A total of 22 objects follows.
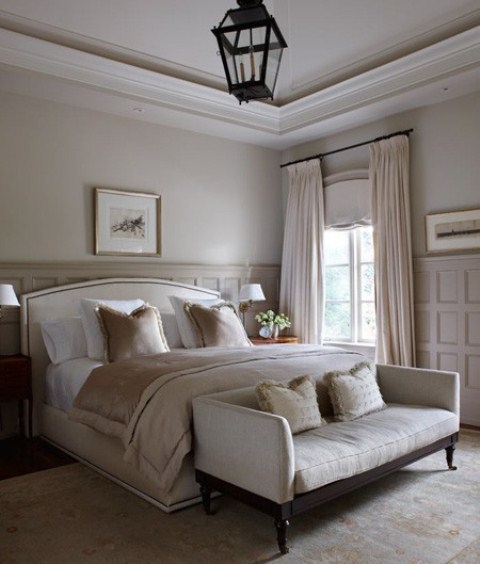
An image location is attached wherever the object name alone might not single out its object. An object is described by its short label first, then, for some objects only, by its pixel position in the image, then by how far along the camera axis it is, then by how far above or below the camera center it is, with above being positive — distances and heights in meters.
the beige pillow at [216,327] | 4.71 -0.42
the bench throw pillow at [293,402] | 2.96 -0.69
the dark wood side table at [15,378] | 4.22 -0.75
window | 5.88 -0.10
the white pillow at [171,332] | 4.93 -0.48
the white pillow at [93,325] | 4.34 -0.36
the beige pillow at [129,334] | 4.12 -0.42
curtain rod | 5.31 +1.41
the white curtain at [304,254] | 6.15 +0.28
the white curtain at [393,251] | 5.20 +0.25
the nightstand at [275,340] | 5.80 -0.68
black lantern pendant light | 2.38 +1.06
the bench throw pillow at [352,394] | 3.36 -0.75
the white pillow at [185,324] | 4.82 -0.40
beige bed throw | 3.00 -0.66
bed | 3.04 -0.65
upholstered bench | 2.53 -0.91
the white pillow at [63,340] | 4.43 -0.48
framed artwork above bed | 5.18 +0.58
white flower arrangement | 6.07 -0.47
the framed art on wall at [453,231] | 4.82 +0.41
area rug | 2.54 -1.30
